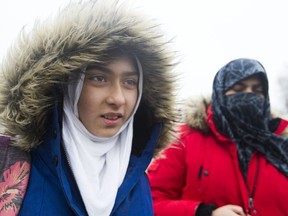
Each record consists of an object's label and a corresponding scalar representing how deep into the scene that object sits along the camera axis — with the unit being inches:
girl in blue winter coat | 54.1
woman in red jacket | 81.8
